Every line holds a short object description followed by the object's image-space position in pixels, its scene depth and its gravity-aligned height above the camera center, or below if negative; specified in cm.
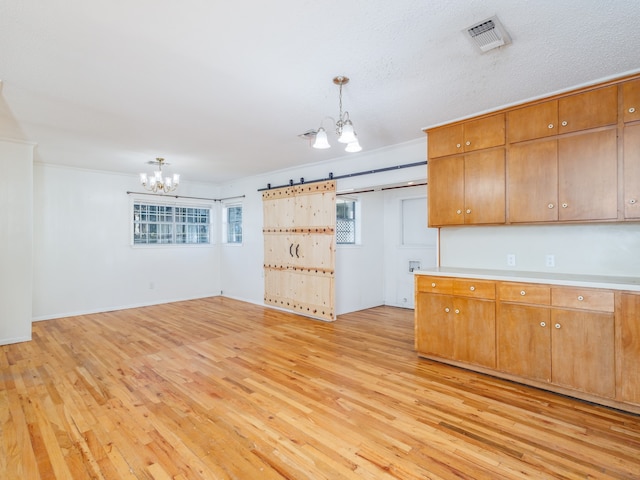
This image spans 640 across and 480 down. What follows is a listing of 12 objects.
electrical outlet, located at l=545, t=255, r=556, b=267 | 322 -24
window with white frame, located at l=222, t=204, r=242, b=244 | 735 +38
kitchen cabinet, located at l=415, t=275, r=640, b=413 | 250 -85
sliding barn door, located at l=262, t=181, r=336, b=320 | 530 -14
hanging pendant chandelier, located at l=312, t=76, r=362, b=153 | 261 +84
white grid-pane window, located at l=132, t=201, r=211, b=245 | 655 +37
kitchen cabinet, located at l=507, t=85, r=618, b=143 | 268 +106
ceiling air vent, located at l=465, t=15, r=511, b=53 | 196 +126
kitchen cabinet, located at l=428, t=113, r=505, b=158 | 327 +107
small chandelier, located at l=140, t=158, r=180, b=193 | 501 +94
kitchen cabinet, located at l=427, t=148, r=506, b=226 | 328 +52
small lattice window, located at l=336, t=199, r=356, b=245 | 594 +33
